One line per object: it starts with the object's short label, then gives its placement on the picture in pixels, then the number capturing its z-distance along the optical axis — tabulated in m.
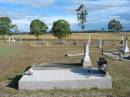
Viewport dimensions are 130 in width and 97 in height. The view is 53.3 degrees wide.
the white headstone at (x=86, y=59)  6.59
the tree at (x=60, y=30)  33.10
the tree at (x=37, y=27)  37.68
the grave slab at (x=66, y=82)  4.71
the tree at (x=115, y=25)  52.55
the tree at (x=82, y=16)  38.25
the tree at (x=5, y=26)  38.73
